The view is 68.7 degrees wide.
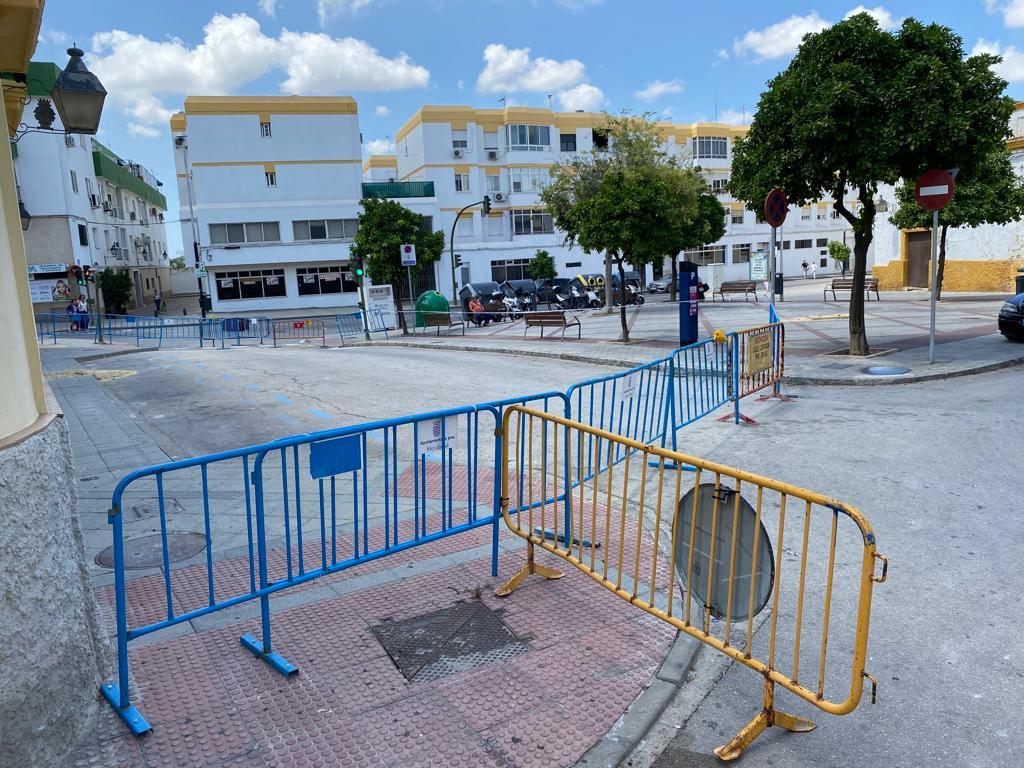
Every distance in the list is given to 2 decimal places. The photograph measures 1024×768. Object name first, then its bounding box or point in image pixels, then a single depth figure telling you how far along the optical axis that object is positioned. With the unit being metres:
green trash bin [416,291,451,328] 29.53
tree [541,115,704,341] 18.69
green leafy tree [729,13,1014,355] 11.87
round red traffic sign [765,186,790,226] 11.35
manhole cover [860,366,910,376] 12.25
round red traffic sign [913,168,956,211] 11.98
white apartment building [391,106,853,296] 53.03
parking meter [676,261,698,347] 14.01
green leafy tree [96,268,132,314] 43.94
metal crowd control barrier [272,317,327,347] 29.50
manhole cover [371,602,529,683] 4.09
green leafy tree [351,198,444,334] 29.05
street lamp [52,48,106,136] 7.09
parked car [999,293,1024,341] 14.59
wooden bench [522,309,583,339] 21.89
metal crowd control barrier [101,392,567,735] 3.89
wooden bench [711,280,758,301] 33.69
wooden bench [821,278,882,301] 28.62
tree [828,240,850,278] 50.16
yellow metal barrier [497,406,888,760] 3.38
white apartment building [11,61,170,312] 39.34
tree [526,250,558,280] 50.41
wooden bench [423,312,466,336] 26.26
